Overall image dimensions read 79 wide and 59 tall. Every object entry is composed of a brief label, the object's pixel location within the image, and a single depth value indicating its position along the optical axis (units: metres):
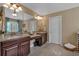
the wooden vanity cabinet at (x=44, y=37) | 1.55
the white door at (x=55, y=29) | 1.47
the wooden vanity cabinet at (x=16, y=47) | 1.13
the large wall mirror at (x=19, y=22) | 1.43
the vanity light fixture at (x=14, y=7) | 1.42
